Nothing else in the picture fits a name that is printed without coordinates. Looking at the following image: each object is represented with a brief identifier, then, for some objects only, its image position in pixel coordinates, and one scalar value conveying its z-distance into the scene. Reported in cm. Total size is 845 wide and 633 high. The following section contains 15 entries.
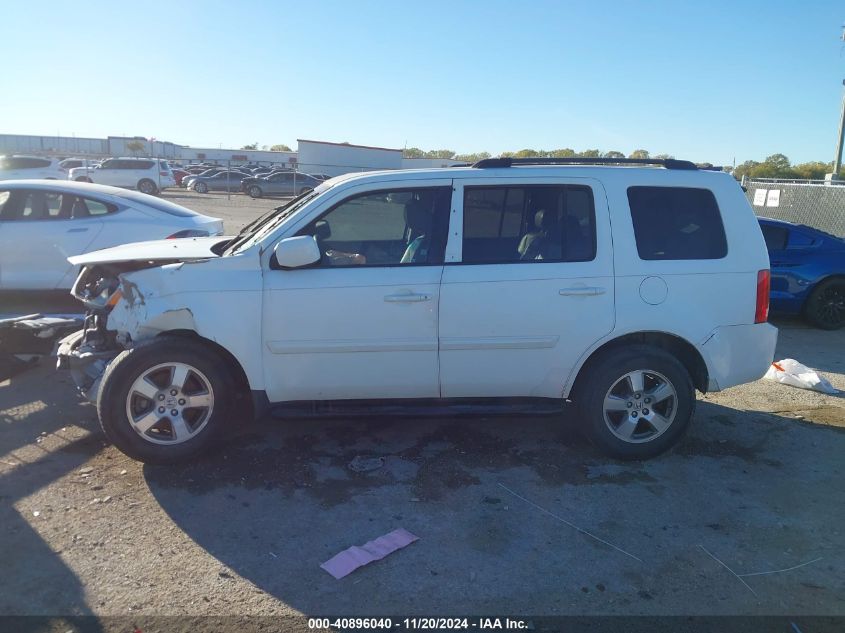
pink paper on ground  338
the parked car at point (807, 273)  891
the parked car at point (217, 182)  4078
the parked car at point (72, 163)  4010
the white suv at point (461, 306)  432
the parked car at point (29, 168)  2427
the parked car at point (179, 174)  4842
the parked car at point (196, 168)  5030
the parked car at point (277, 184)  3709
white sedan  816
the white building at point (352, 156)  4056
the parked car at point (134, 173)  3347
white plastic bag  638
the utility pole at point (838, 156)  2298
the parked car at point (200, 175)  4131
